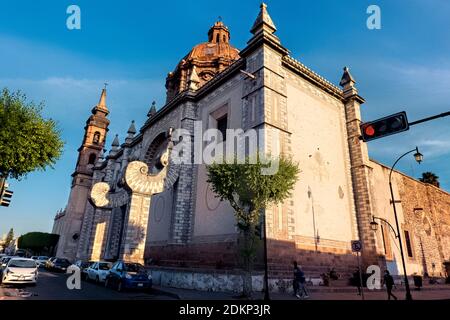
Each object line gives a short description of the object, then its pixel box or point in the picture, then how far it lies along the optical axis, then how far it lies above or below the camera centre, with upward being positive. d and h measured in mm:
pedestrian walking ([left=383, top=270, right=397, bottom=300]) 12922 -734
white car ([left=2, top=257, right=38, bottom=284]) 12844 -822
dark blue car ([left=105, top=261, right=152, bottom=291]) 13169 -895
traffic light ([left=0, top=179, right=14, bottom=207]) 13328 +2583
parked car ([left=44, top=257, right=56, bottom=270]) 27108 -895
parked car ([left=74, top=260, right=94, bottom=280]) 19719 -790
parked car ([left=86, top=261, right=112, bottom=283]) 15961 -855
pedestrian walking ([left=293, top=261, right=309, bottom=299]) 12378 -915
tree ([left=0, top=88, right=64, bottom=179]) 15641 +6258
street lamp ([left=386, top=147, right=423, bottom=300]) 14738 +5414
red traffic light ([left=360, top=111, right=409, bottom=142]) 6895 +3254
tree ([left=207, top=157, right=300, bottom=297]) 12391 +3097
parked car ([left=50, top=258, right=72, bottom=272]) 25766 -891
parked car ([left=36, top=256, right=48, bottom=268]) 32262 -698
